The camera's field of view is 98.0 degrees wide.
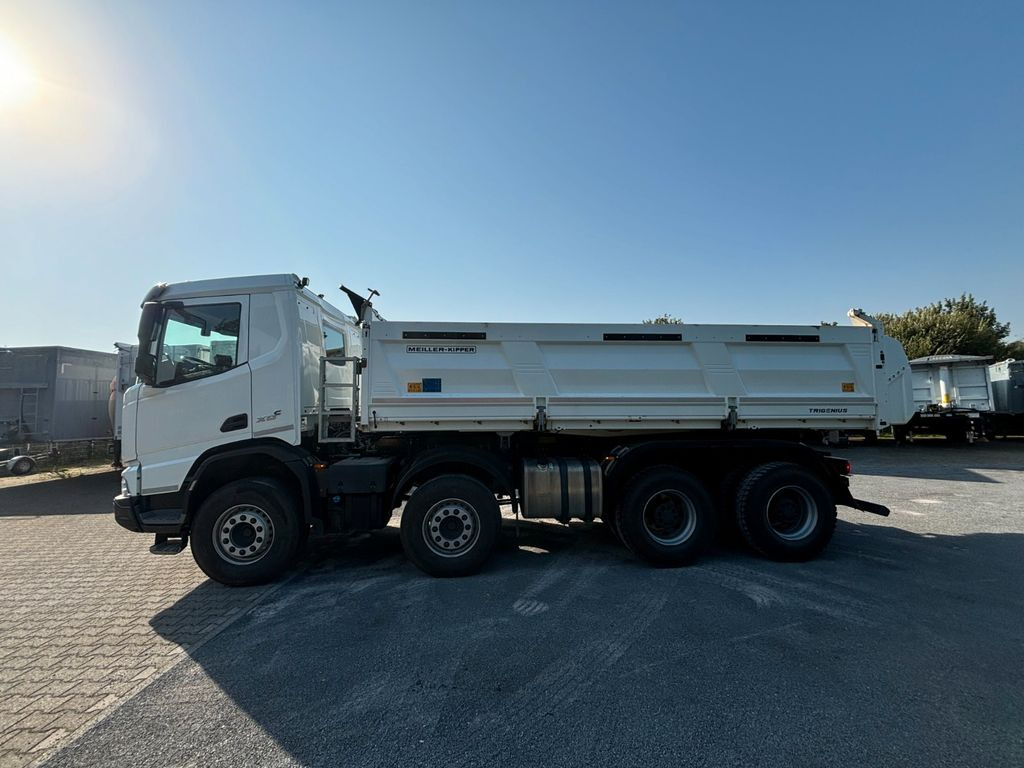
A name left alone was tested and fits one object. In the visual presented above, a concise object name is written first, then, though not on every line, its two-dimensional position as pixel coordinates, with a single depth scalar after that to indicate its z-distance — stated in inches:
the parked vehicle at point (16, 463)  454.6
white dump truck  184.9
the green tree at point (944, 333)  1002.7
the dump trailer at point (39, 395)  468.1
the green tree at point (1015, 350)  1174.3
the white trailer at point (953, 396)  613.3
